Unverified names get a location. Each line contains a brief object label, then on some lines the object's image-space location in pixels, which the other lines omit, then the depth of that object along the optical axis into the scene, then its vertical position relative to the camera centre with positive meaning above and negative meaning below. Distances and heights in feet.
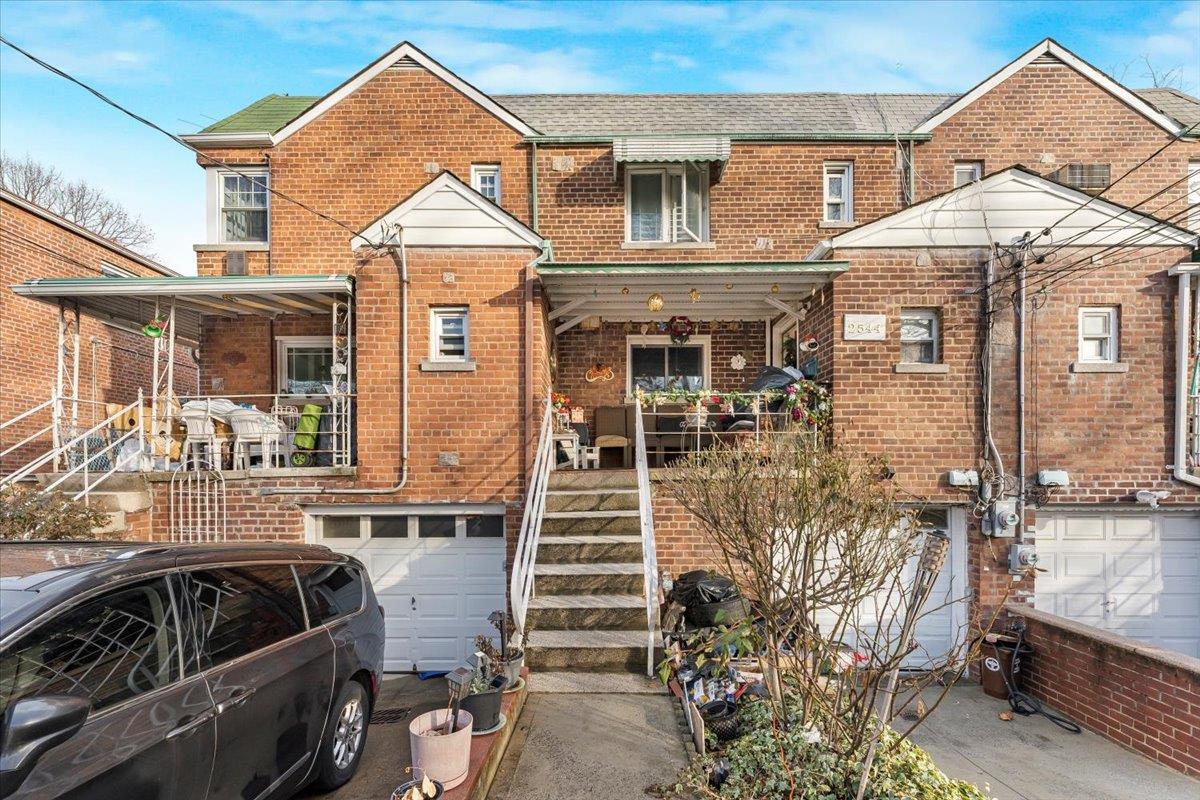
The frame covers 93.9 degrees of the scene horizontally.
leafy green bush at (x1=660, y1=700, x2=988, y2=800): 10.50 -7.33
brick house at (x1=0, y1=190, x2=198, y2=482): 35.60 +4.26
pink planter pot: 10.72 -6.94
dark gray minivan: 7.14 -4.38
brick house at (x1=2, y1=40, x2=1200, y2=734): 24.30 +0.08
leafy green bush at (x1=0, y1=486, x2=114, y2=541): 17.81 -4.08
